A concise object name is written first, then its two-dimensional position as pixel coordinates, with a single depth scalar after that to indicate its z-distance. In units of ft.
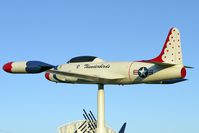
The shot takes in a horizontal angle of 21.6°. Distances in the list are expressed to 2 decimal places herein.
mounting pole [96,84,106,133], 217.77
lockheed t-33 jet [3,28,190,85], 186.85
